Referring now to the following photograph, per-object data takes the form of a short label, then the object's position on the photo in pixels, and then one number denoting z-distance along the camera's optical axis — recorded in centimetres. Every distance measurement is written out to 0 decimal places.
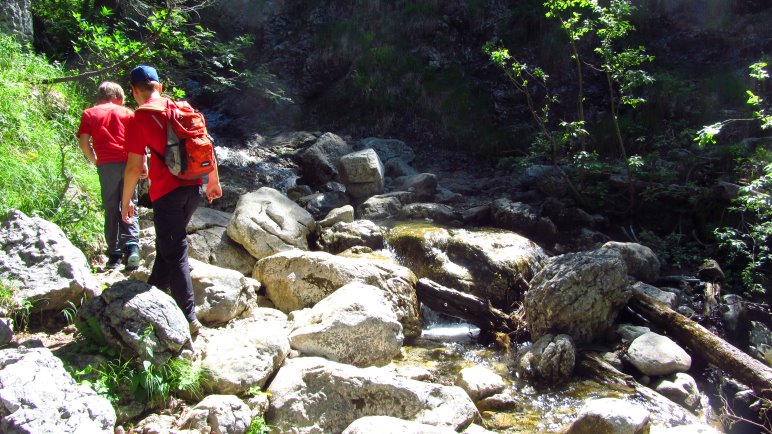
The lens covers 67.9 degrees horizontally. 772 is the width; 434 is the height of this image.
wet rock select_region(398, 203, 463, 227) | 903
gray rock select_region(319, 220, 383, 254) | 786
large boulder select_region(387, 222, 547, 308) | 723
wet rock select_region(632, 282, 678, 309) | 660
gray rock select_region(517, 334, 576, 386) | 545
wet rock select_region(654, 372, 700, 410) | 512
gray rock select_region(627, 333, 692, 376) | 545
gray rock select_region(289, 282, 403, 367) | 482
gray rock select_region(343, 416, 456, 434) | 342
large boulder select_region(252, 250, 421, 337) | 616
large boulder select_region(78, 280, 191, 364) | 369
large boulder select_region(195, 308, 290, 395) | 389
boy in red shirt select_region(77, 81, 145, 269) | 530
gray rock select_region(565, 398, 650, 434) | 409
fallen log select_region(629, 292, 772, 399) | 515
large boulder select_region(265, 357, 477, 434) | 389
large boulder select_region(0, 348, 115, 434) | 279
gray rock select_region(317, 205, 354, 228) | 840
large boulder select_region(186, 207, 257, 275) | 688
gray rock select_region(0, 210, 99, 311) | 421
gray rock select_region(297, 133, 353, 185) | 1081
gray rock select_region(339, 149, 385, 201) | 1022
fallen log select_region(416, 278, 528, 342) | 652
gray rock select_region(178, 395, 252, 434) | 348
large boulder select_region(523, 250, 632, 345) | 602
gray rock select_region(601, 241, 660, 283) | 757
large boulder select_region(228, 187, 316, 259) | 703
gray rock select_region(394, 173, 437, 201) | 1034
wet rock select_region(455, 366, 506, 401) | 498
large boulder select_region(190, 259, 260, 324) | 504
